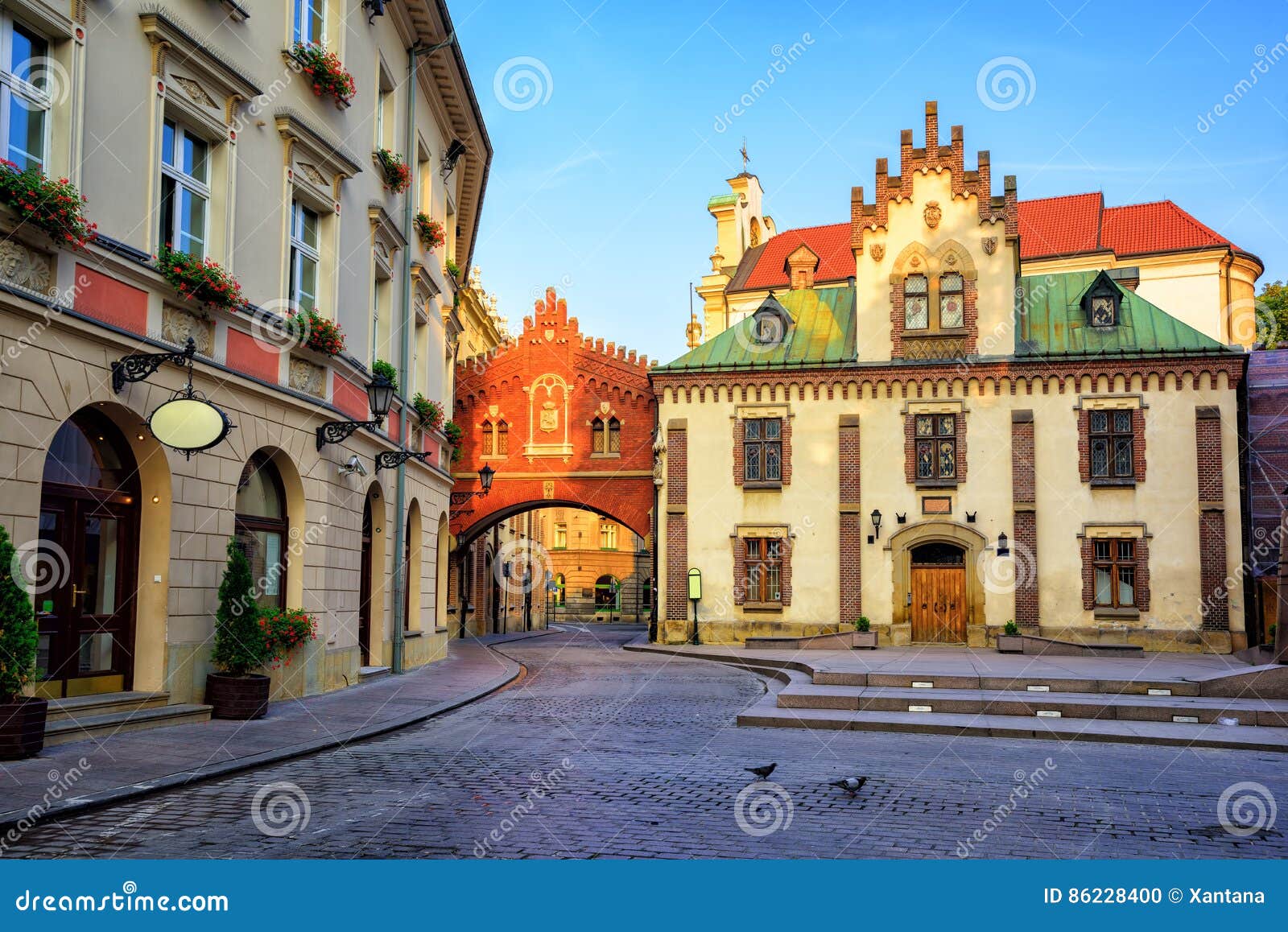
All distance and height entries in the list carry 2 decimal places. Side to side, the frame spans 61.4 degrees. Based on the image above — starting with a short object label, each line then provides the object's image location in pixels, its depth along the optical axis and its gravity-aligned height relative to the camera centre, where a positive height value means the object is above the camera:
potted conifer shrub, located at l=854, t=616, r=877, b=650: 29.66 -2.66
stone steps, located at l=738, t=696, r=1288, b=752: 13.35 -2.42
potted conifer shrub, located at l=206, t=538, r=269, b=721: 13.19 -1.37
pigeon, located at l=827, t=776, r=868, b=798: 9.17 -2.04
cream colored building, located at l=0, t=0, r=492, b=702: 10.92 +2.63
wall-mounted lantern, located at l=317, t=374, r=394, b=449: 17.20 +2.17
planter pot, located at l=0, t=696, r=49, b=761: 9.51 -1.69
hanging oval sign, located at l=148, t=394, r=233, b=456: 11.88 +1.26
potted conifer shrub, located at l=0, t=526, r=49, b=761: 9.51 -1.14
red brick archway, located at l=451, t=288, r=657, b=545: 38.28 +4.19
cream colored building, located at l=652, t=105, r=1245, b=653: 30.67 +2.65
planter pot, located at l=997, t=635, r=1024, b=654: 28.14 -2.58
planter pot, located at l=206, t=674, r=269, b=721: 13.19 -1.91
